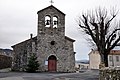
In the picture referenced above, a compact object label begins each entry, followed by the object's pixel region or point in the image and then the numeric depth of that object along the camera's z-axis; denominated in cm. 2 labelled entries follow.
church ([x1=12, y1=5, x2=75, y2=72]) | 1551
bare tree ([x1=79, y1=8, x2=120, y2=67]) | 1026
